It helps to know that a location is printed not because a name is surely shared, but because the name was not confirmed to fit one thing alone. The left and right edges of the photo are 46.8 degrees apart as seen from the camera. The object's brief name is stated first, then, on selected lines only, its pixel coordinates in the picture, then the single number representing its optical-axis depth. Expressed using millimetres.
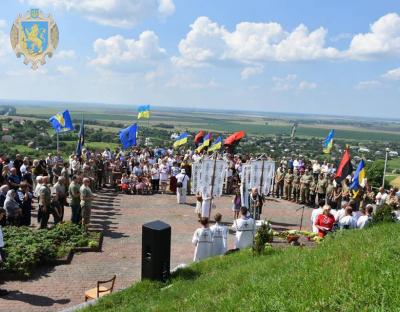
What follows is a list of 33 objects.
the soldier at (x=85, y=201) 15016
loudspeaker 9766
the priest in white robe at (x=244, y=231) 12695
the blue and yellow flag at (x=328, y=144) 27447
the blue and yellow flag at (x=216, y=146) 28266
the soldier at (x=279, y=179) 23906
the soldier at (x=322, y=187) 20969
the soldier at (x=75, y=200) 15336
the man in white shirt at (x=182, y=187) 21703
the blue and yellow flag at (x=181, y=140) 32222
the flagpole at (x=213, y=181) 15563
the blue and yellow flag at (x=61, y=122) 25281
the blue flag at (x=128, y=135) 26322
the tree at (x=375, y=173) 30344
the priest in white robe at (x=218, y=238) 12047
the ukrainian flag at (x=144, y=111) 34781
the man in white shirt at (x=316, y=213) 14245
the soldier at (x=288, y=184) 23156
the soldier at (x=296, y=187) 22734
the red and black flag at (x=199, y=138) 31594
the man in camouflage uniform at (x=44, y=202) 14641
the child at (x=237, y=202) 17875
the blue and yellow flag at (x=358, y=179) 19797
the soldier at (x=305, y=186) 22031
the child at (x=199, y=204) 18406
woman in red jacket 13578
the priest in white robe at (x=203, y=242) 11859
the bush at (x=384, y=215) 12555
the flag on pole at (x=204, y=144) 28656
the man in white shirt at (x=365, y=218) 13250
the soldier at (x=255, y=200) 16441
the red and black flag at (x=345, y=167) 19328
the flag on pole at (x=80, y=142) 23800
